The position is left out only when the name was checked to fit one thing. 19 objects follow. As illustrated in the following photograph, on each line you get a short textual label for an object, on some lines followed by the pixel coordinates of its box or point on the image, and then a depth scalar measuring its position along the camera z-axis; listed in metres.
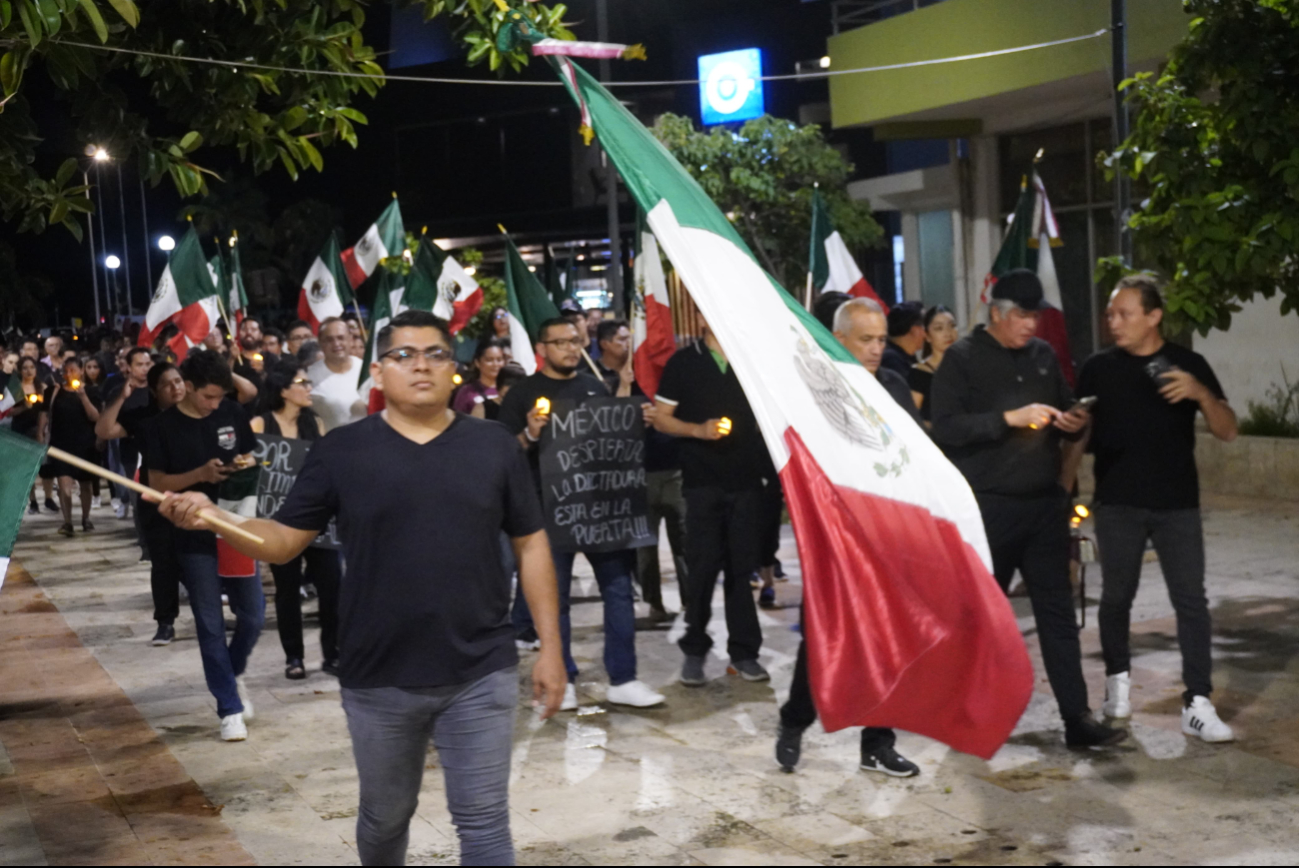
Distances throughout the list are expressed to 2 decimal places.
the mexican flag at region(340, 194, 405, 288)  15.69
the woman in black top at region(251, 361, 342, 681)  8.94
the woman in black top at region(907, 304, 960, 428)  10.28
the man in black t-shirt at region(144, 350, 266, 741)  7.60
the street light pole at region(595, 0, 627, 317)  20.89
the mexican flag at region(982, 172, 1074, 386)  11.59
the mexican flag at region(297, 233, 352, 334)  16.73
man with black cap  6.72
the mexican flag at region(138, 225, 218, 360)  15.03
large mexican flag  4.88
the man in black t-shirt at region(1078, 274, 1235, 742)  6.91
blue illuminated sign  42.62
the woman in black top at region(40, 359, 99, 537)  16.19
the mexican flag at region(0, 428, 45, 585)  4.93
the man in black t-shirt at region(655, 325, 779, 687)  8.19
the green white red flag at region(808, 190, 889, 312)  12.66
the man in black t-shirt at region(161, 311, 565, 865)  4.29
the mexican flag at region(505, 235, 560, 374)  12.33
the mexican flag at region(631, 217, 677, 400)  10.14
